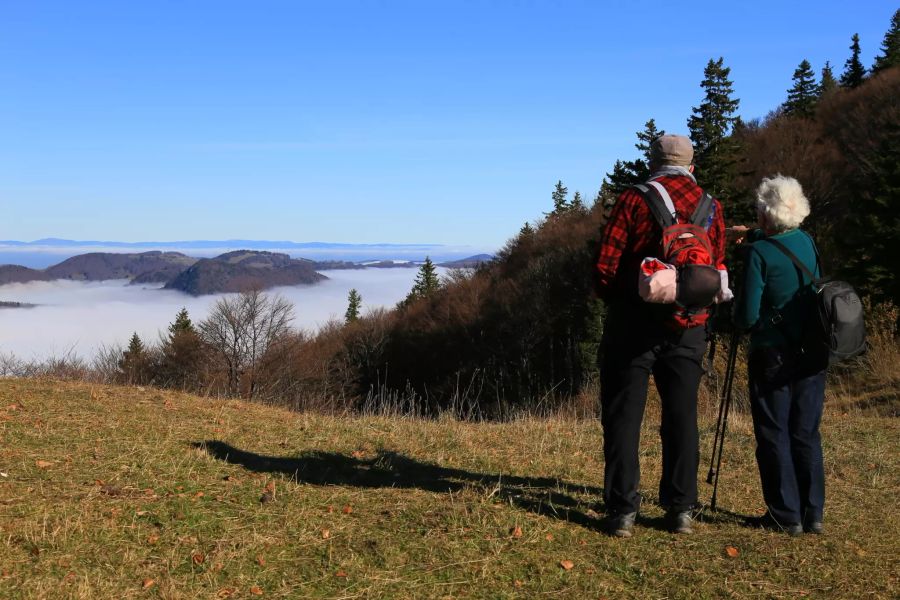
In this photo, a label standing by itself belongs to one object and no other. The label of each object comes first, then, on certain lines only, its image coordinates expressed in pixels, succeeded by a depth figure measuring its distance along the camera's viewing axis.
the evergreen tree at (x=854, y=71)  68.41
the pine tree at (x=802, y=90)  62.56
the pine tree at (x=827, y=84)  62.75
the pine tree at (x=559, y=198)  79.95
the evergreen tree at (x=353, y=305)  94.82
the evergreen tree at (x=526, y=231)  68.54
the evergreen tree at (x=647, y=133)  49.06
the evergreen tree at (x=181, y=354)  63.03
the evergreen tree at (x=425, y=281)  84.68
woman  4.23
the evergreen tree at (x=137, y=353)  58.37
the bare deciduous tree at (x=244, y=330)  62.62
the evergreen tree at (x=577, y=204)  73.15
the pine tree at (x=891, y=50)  61.91
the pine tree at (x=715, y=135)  40.77
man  3.93
